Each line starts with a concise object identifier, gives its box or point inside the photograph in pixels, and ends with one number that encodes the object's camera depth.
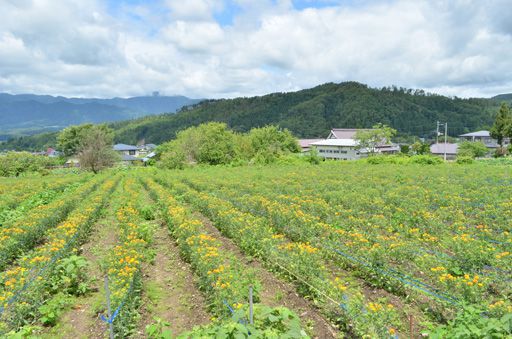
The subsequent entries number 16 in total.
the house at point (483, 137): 93.19
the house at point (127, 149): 102.72
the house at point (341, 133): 85.44
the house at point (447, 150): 70.81
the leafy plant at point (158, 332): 3.91
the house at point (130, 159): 87.09
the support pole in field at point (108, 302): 4.66
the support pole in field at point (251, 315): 4.14
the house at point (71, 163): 68.12
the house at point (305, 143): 90.54
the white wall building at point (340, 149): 65.84
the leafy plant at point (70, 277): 6.84
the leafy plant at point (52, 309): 5.56
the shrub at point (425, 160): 38.44
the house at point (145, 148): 121.21
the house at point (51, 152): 119.31
